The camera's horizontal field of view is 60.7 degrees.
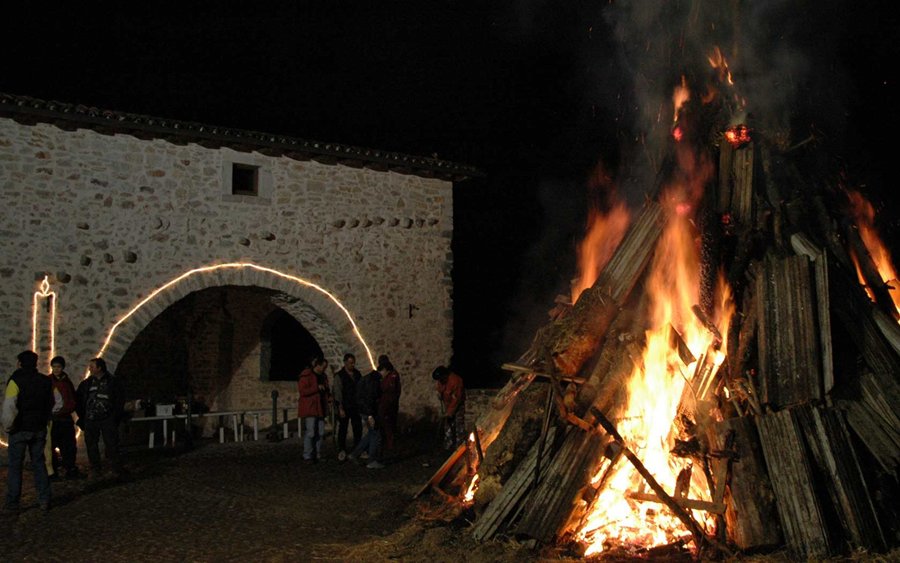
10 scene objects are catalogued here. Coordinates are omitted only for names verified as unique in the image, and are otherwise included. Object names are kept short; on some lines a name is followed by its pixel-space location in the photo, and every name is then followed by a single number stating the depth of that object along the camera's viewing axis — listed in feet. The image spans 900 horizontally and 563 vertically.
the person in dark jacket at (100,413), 31.86
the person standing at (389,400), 38.60
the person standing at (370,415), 35.14
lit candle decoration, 37.78
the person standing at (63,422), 31.96
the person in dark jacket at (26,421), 25.64
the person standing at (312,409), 36.83
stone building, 38.73
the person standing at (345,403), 37.37
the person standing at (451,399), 40.37
